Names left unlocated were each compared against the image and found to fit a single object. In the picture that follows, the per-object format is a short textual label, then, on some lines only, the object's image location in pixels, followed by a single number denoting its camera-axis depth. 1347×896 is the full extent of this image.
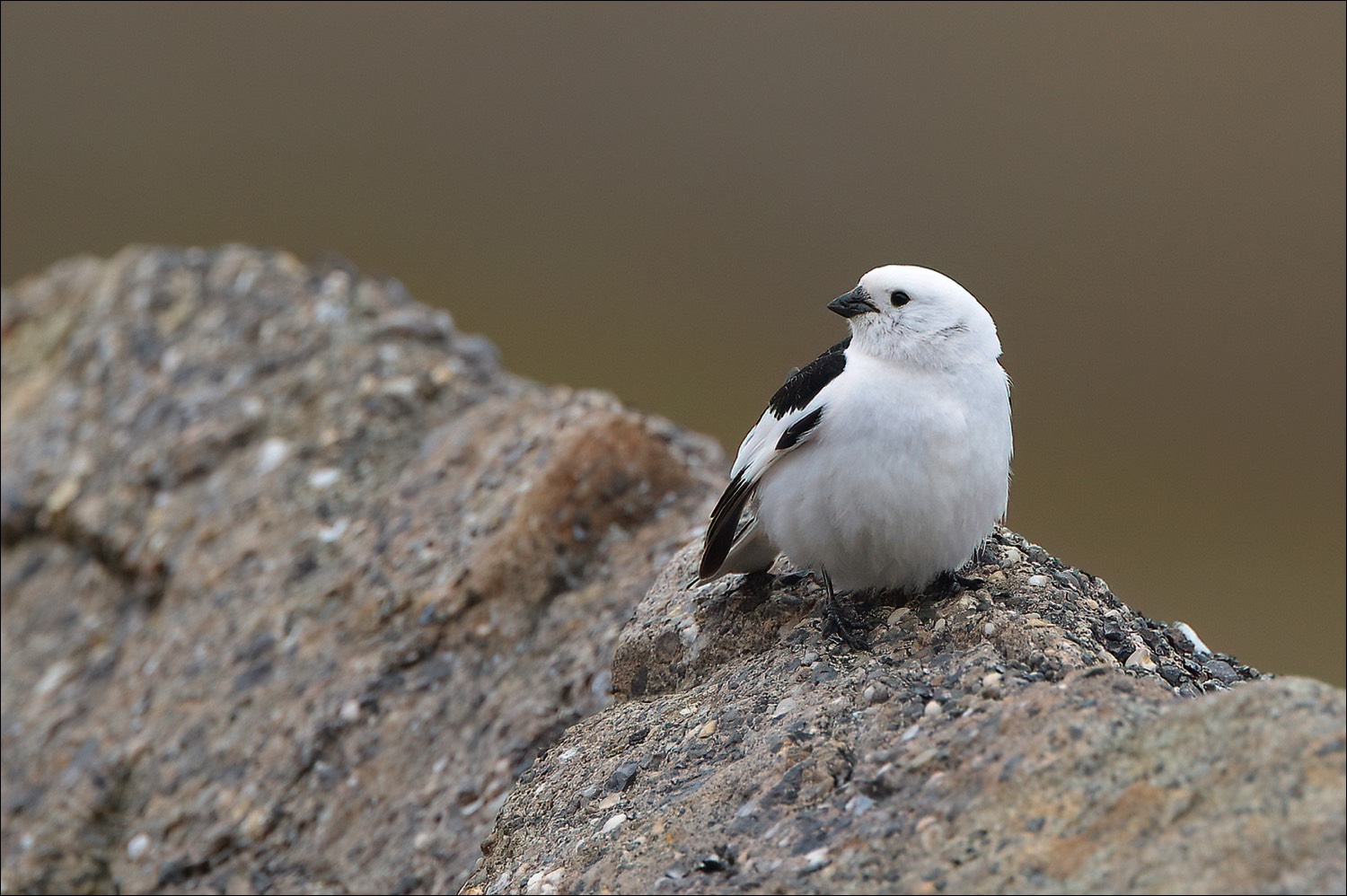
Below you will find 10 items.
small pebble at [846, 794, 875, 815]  5.29
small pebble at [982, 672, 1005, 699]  5.82
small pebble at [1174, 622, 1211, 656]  7.42
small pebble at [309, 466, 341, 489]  11.54
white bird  7.10
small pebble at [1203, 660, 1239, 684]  7.09
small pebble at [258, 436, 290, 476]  11.87
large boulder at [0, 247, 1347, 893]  4.82
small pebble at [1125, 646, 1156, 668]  6.60
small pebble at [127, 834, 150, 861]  9.72
